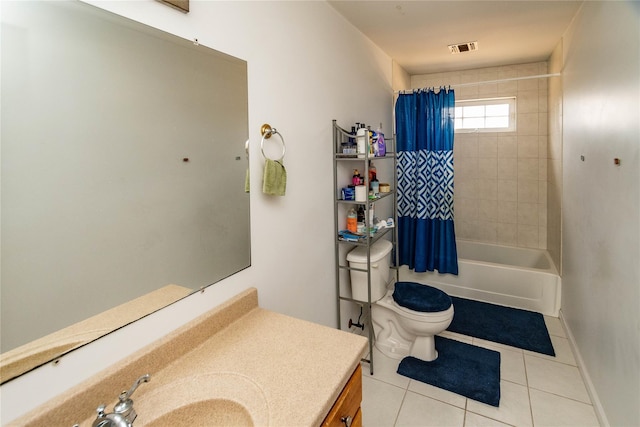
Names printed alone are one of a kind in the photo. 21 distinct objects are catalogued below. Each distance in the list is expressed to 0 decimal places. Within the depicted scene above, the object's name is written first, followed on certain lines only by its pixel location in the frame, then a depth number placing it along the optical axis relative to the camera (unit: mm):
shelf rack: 2152
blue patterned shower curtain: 3109
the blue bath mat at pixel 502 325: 2568
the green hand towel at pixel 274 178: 1488
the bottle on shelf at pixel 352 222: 2264
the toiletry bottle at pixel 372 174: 2463
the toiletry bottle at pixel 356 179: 2303
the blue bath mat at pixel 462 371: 2044
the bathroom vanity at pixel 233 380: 866
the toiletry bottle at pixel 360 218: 2260
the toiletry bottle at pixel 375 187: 2412
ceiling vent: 2924
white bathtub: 3002
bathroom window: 3725
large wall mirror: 783
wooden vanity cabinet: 972
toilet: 2238
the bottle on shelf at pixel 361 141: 2118
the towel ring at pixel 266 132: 1515
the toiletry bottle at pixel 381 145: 2350
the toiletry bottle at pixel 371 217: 2338
